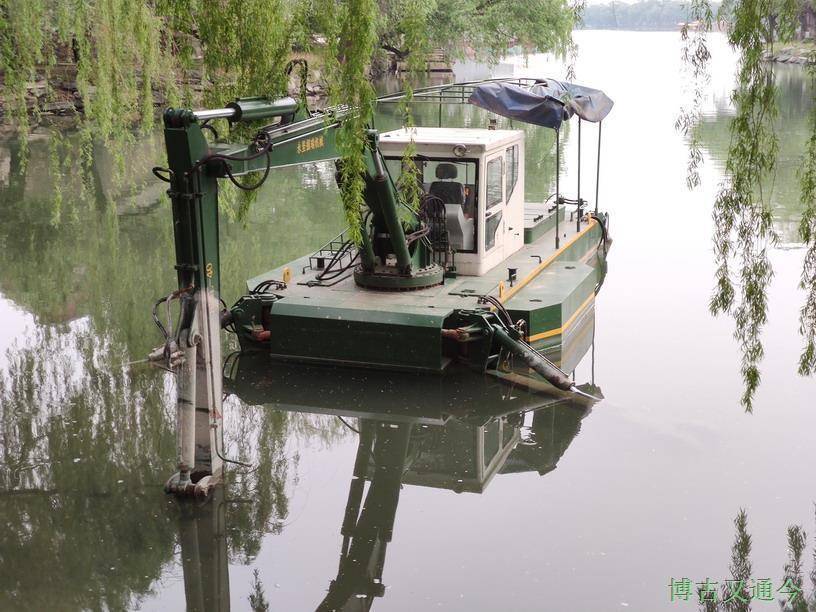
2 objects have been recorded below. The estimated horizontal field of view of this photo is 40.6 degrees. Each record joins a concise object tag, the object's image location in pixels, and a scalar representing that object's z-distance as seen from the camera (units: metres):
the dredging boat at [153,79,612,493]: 10.70
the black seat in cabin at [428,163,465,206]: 12.40
